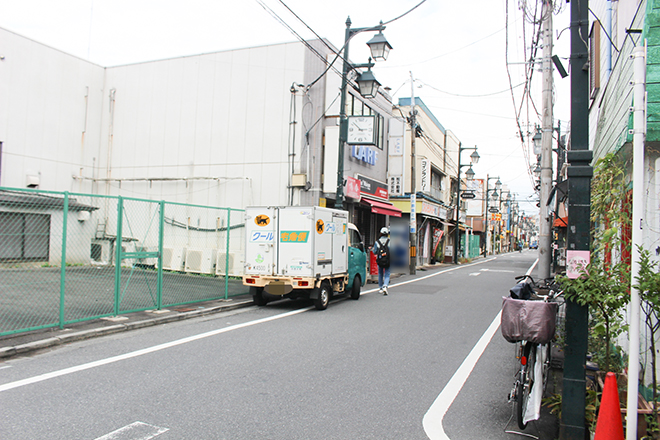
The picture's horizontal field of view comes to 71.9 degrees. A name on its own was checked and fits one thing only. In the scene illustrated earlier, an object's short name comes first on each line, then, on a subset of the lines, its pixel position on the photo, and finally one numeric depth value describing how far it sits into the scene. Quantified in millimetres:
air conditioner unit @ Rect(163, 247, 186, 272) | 16797
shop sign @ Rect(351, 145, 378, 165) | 20312
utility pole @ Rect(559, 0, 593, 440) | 3975
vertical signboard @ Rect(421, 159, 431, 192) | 30778
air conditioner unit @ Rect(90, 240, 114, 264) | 9188
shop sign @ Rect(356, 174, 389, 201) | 20988
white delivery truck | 10594
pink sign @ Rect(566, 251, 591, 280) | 4008
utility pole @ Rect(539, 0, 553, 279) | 12672
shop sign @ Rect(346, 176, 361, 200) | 18562
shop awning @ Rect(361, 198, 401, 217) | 21003
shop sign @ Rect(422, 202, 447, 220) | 29681
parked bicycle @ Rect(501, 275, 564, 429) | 4184
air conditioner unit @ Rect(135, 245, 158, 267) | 9573
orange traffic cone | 3387
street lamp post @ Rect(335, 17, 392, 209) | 13570
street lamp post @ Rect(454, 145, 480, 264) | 33619
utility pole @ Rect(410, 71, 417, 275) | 22922
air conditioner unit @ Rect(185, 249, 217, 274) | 16438
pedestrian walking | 13883
